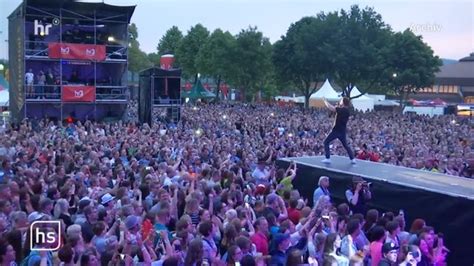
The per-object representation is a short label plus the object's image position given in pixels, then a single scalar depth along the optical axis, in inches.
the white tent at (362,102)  1899.2
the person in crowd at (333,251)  221.5
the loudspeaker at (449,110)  1700.5
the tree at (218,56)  2226.9
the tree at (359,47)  1686.8
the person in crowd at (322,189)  362.6
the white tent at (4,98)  1241.4
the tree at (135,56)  3078.2
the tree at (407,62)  1723.7
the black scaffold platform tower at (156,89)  1044.5
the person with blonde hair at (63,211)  260.4
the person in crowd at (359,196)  374.9
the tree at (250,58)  2190.0
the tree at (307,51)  1766.7
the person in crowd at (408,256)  230.7
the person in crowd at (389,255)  230.2
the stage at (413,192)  340.2
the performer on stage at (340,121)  455.7
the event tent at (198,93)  1772.9
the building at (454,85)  3041.3
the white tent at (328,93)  1585.4
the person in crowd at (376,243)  237.6
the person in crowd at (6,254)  192.7
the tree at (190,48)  2778.1
